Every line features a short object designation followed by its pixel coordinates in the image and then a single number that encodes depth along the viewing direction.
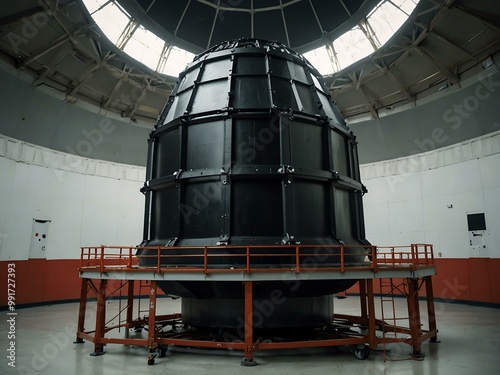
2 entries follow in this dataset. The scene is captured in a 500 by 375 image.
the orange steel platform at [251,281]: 8.85
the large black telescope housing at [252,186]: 10.10
